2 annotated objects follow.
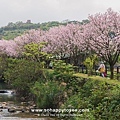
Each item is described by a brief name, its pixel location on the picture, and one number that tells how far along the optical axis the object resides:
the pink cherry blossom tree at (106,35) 31.59
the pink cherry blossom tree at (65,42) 46.66
